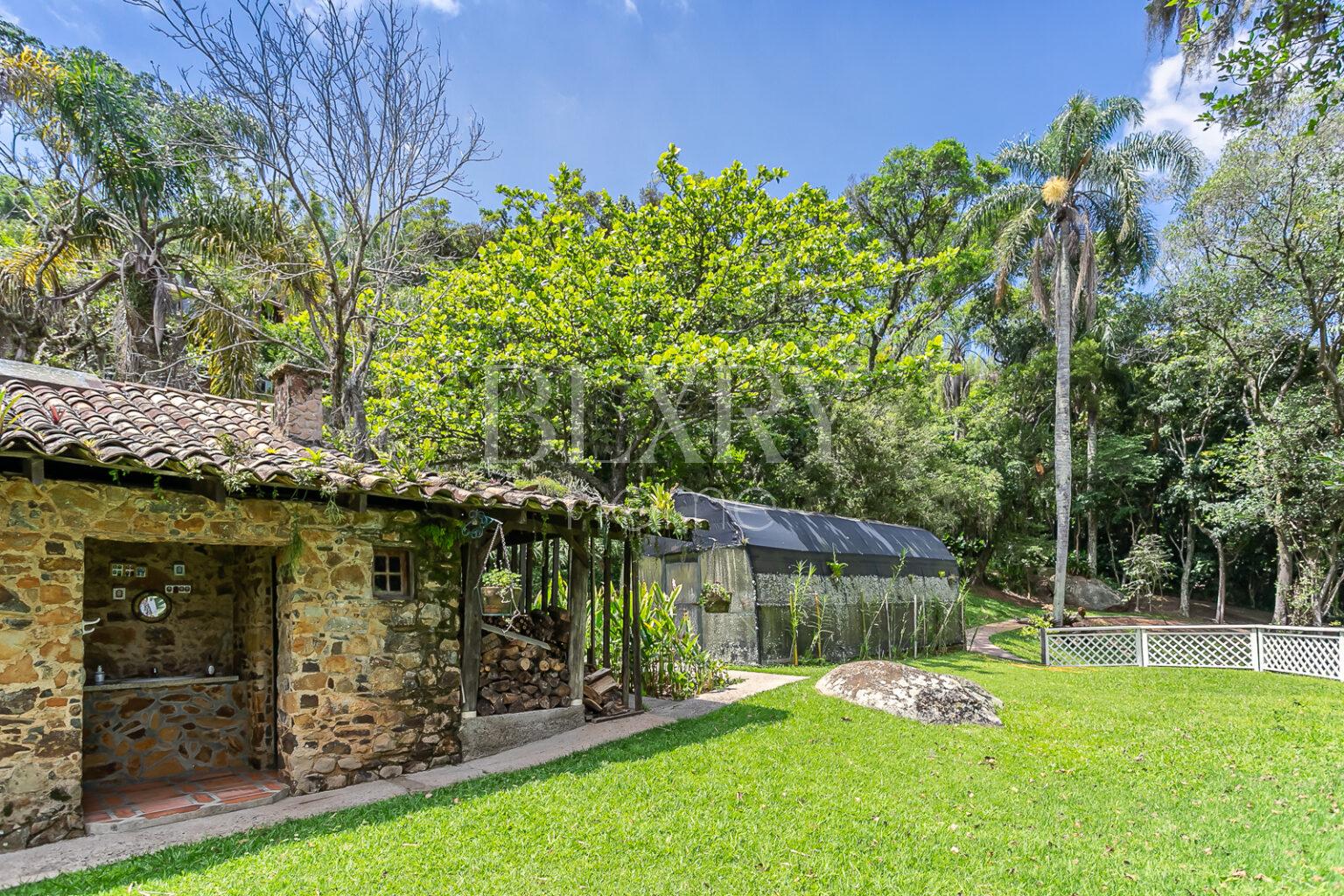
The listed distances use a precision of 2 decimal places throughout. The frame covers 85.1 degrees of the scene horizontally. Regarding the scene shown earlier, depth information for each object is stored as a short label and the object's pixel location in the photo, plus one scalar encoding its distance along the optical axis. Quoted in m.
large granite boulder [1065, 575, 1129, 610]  23.97
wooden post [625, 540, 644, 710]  8.13
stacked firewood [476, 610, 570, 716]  7.05
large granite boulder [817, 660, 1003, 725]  7.80
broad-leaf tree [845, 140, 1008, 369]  21.38
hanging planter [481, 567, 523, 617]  7.69
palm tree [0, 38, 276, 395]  10.43
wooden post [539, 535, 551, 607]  8.61
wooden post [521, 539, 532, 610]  9.66
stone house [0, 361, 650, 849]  4.62
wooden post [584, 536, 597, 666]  8.46
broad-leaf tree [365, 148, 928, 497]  11.09
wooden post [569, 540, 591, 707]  7.61
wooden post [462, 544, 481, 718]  6.61
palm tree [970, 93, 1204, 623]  17.67
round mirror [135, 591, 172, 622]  6.15
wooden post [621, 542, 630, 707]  8.01
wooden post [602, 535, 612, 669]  8.05
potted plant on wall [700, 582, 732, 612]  10.26
